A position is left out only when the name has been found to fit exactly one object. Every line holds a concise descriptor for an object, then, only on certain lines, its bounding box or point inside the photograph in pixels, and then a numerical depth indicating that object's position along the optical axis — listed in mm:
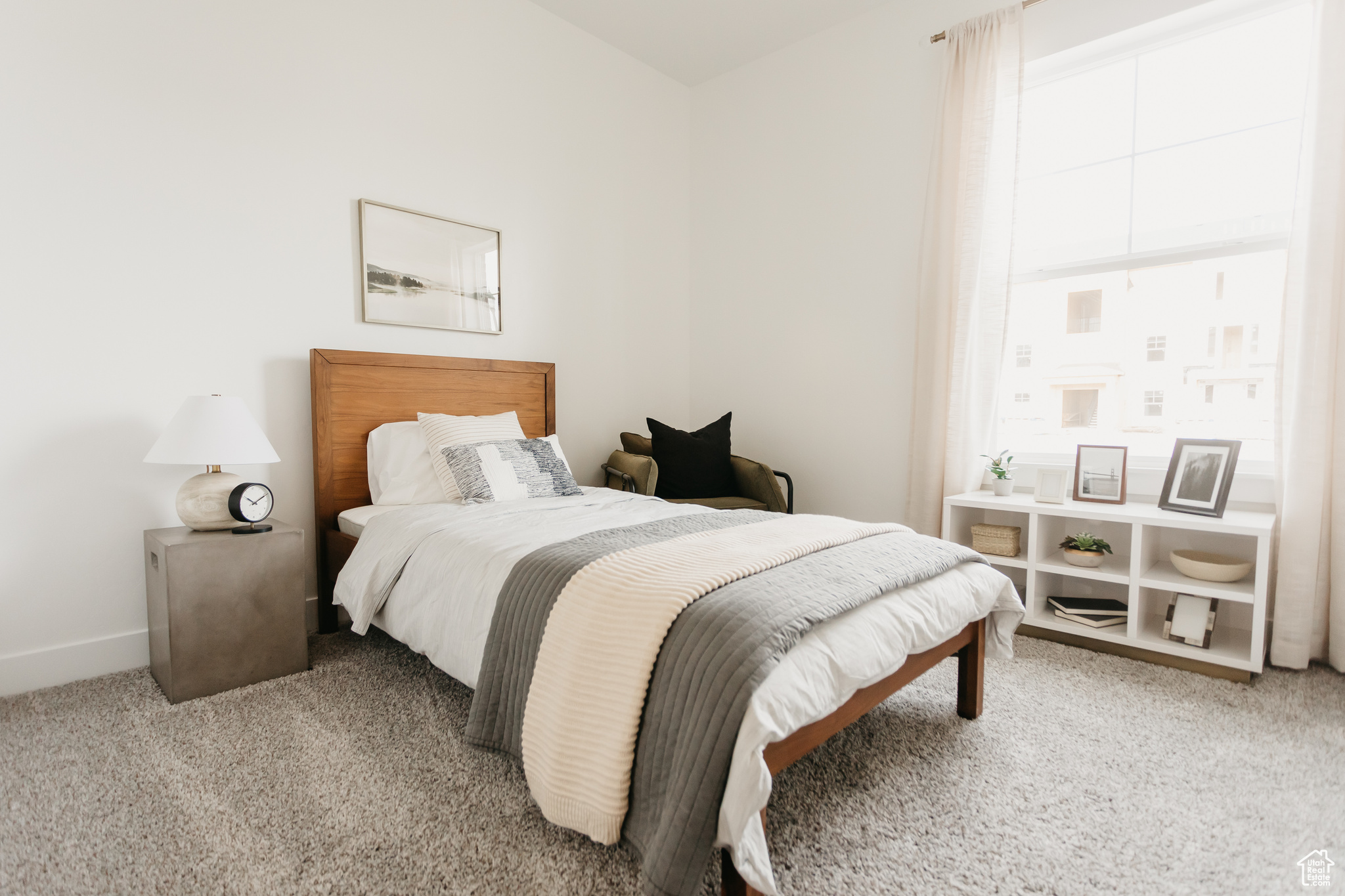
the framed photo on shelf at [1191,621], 2389
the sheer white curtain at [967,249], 3010
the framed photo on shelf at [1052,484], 2816
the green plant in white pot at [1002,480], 2973
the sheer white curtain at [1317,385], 2297
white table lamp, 2125
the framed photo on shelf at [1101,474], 2777
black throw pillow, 3520
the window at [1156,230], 2631
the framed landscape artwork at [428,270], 2969
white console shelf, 2318
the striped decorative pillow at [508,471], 2686
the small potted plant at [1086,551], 2678
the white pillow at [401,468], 2760
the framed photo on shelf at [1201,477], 2480
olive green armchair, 3438
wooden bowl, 2373
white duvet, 1123
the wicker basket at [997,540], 2881
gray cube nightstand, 2074
